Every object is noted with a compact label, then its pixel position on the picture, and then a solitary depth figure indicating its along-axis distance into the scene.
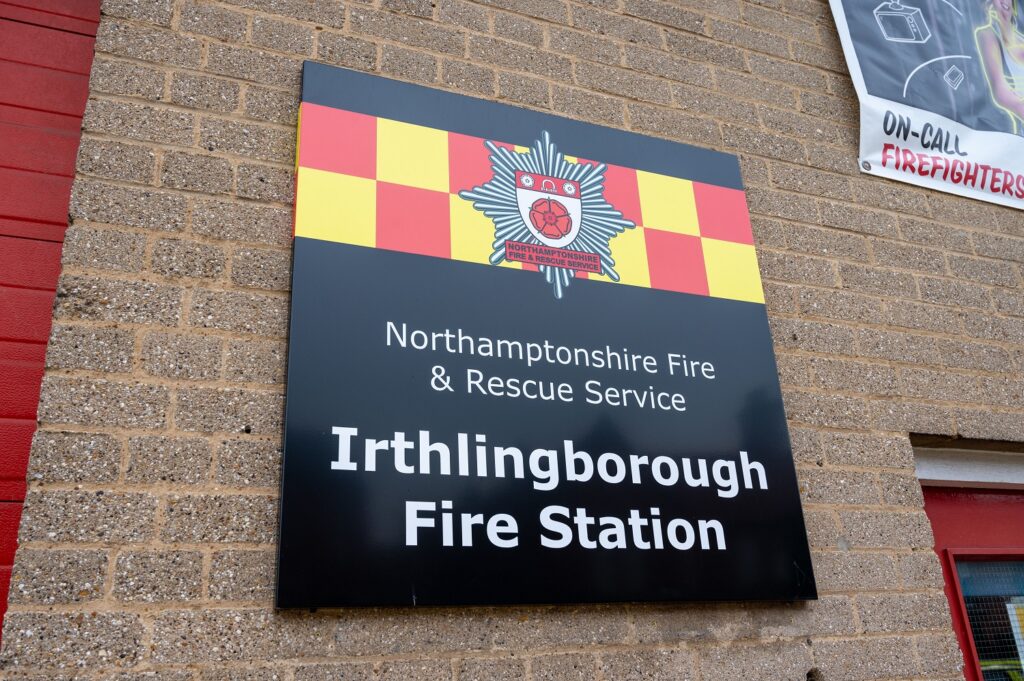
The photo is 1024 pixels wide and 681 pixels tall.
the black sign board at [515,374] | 1.88
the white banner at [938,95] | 3.12
